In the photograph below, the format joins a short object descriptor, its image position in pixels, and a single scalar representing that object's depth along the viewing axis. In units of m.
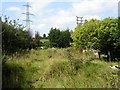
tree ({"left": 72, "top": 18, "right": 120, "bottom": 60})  9.26
